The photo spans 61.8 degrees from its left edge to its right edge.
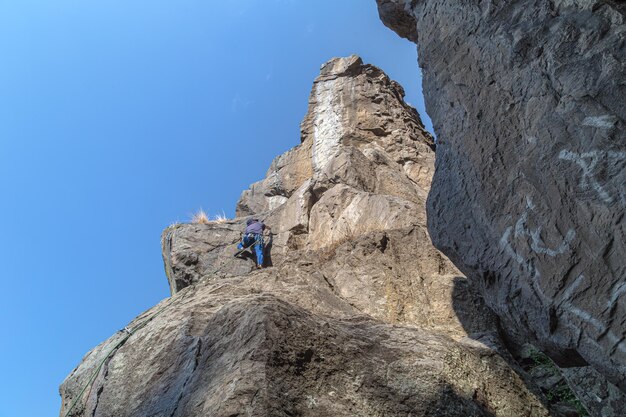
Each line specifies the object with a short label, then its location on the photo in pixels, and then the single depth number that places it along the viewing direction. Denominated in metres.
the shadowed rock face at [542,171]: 4.80
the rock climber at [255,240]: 14.62
